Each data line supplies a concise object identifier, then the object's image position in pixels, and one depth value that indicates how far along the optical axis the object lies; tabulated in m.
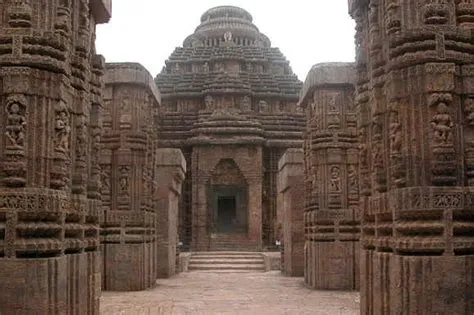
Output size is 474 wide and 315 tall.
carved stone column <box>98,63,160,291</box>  15.70
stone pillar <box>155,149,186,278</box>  19.11
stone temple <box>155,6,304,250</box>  28.59
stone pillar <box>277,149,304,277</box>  19.36
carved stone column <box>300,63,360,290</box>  16.03
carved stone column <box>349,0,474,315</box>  7.13
